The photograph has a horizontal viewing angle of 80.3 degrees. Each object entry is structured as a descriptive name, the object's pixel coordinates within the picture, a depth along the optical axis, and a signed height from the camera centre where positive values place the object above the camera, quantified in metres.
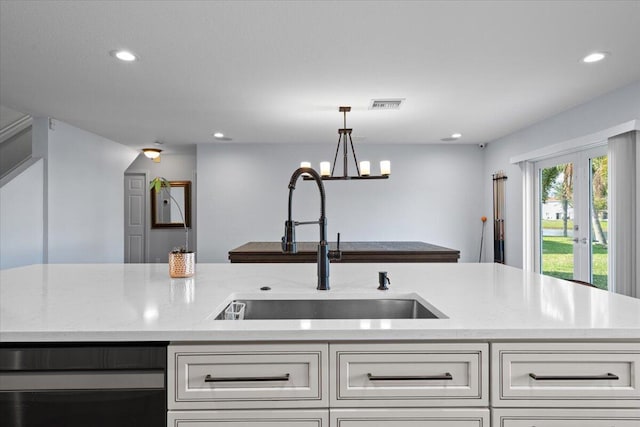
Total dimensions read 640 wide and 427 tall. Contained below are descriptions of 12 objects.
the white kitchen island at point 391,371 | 0.90 -0.37
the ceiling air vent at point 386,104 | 3.78 +1.17
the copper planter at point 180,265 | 1.63 -0.20
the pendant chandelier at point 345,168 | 3.95 +0.53
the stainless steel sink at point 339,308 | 1.34 -0.32
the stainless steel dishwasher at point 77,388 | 0.89 -0.40
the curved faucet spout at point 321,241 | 1.35 -0.08
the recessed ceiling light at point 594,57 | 2.69 +1.15
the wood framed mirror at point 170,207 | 7.40 +0.24
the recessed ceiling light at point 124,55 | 2.64 +1.17
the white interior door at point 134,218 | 7.43 +0.03
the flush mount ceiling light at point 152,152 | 6.16 +1.10
